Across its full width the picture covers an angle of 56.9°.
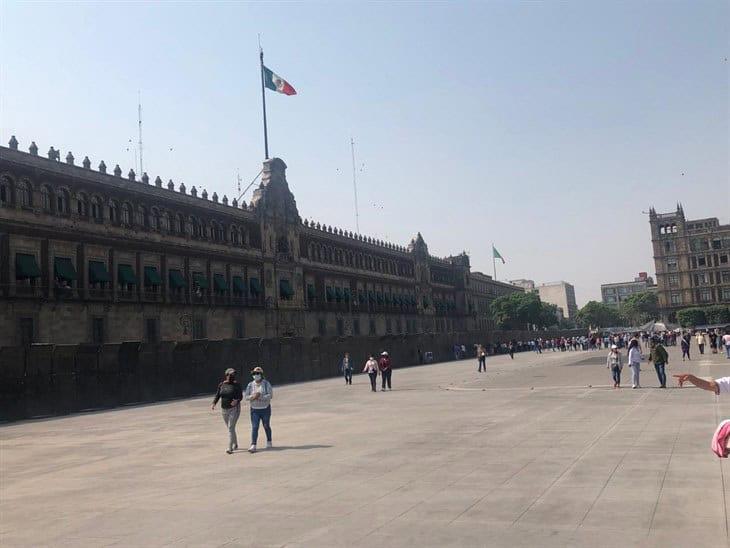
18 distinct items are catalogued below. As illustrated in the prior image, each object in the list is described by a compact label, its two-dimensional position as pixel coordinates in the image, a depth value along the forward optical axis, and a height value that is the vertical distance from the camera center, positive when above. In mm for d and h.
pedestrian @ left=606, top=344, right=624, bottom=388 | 21219 -1062
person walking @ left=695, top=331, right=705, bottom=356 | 39628 -1016
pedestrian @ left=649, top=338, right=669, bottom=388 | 20797 -996
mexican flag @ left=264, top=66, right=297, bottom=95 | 51875 +20471
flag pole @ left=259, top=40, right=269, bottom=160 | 54712 +20934
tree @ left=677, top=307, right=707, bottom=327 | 106312 +1325
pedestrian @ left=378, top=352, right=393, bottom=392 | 27125 -918
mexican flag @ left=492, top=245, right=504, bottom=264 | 100631 +12297
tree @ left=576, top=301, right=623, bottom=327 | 153000 +3632
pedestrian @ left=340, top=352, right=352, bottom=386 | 31828 -1030
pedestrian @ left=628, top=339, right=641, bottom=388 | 21312 -1042
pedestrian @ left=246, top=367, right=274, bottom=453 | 12453 -863
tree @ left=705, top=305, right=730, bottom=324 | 104312 +1458
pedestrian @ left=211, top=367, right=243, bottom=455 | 12359 -908
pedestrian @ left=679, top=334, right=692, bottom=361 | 35022 -952
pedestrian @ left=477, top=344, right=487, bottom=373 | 36188 -879
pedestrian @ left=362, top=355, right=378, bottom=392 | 26906 -955
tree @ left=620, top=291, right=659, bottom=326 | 148250 +4687
